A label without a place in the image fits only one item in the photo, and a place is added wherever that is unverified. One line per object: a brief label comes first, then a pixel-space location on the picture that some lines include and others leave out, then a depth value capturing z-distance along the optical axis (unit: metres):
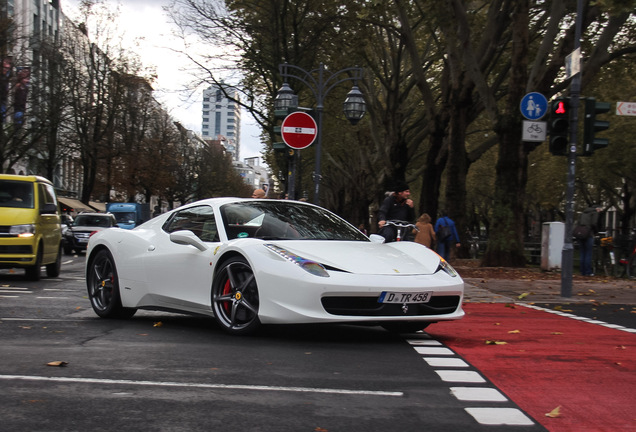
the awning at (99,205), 91.36
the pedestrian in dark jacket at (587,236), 21.86
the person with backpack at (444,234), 21.22
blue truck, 50.47
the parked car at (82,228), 35.28
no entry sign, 16.91
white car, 7.55
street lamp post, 18.95
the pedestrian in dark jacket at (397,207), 14.64
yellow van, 16.30
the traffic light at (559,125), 14.27
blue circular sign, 15.02
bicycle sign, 14.88
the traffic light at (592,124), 14.20
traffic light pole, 14.30
